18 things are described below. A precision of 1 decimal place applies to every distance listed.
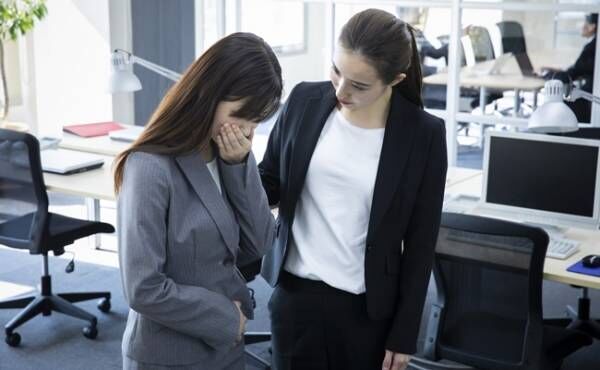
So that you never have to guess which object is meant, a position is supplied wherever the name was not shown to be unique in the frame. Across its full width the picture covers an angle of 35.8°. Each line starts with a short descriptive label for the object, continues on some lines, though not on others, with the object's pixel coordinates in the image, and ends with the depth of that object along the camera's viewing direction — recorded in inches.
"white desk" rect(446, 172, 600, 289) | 122.3
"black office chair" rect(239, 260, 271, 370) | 144.1
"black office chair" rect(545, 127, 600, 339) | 159.0
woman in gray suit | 68.1
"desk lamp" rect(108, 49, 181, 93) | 174.7
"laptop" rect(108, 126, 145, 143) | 201.2
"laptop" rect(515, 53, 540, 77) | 225.5
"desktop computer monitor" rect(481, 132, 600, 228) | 138.1
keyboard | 130.3
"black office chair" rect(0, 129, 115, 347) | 157.2
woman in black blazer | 83.2
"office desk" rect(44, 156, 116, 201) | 161.0
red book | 205.6
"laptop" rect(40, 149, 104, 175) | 174.1
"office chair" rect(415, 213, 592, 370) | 118.6
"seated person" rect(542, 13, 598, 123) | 211.6
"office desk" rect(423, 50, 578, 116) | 219.9
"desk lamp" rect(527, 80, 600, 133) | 134.1
